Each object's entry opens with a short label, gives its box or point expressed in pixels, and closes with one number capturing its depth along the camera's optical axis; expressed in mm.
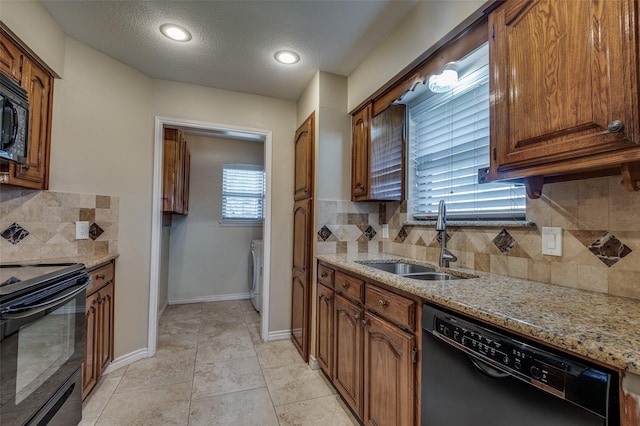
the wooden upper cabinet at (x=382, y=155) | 2279
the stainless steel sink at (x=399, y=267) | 1950
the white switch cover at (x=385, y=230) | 2466
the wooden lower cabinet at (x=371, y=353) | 1235
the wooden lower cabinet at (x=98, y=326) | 1818
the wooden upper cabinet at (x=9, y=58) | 1609
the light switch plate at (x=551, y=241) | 1244
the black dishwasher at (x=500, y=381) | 646
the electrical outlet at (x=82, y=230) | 2102
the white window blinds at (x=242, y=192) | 4422
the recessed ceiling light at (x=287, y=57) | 2201
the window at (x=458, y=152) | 1644
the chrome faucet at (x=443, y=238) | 1688
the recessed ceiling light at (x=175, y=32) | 1928
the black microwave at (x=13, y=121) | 1399
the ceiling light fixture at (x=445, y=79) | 1618
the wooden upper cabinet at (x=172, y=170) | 3041
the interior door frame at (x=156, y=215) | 2520
